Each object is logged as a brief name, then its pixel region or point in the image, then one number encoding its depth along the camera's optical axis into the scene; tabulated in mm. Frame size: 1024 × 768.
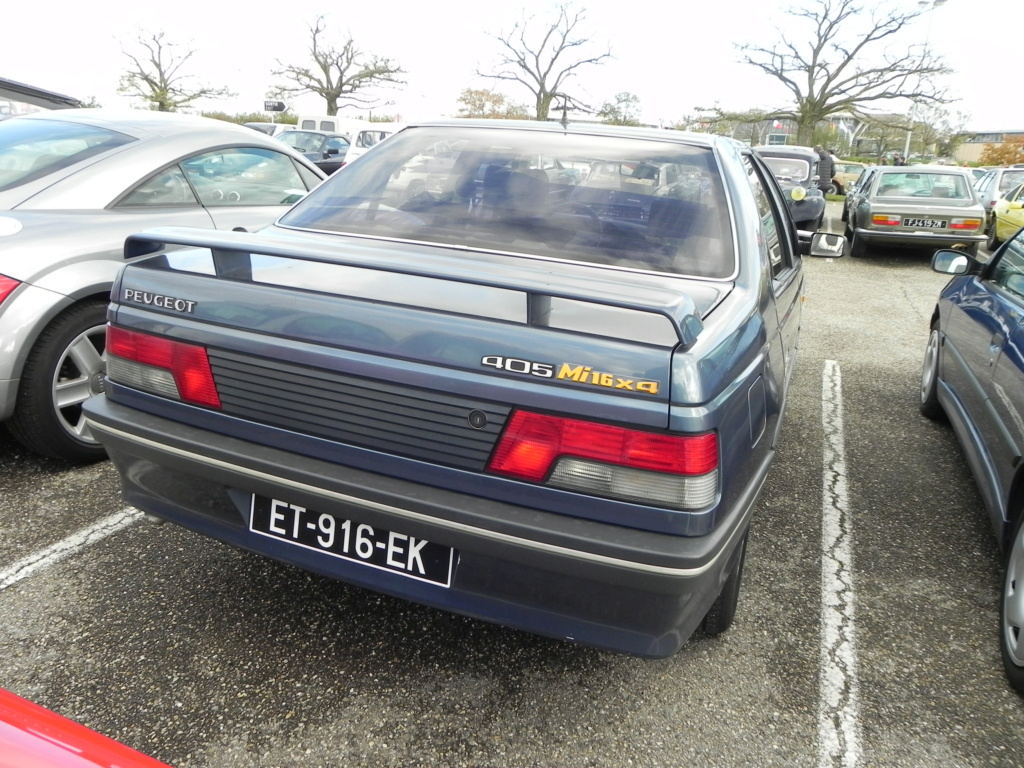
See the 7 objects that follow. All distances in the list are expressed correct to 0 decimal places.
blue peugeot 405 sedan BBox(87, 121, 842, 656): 1760
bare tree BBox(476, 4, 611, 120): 51438
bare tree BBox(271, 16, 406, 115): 51500
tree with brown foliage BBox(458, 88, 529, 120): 53594
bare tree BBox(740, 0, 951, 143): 38094
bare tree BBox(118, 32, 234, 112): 46156
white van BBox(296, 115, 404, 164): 27547
